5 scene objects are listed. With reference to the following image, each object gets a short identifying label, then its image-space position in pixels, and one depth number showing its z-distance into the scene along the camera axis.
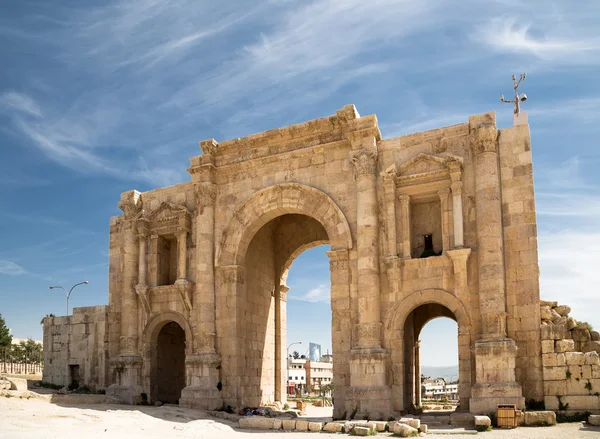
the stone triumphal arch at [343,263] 17.27
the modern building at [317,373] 75.06
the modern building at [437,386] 79.50
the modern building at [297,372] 74.32
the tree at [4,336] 53.57
